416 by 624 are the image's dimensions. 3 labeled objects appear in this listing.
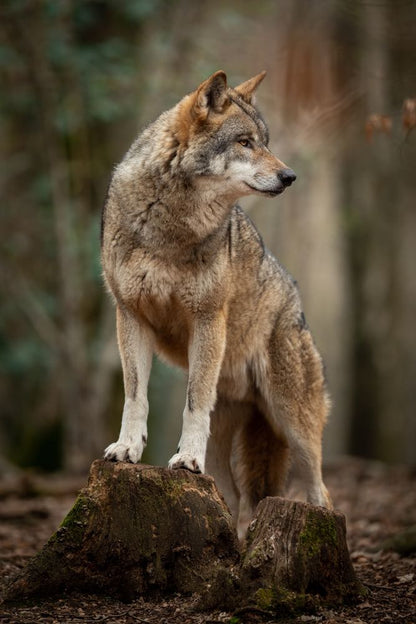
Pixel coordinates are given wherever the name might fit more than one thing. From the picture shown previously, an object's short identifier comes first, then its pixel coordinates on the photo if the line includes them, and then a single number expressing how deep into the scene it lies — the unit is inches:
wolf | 468.4
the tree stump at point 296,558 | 364.2
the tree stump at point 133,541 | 391.5
